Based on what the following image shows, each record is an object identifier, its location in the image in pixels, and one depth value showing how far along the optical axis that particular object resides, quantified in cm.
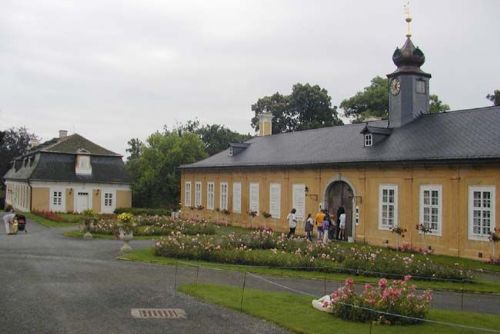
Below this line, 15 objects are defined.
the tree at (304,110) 6669
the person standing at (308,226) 2776
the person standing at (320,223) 2806
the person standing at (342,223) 2961
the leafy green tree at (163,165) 5741
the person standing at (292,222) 2855
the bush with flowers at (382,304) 1091
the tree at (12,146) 7090
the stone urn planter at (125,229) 2308
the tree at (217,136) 7194
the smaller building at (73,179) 5172
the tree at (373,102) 5869
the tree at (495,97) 5521
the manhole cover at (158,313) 1138
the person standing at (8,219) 3084
